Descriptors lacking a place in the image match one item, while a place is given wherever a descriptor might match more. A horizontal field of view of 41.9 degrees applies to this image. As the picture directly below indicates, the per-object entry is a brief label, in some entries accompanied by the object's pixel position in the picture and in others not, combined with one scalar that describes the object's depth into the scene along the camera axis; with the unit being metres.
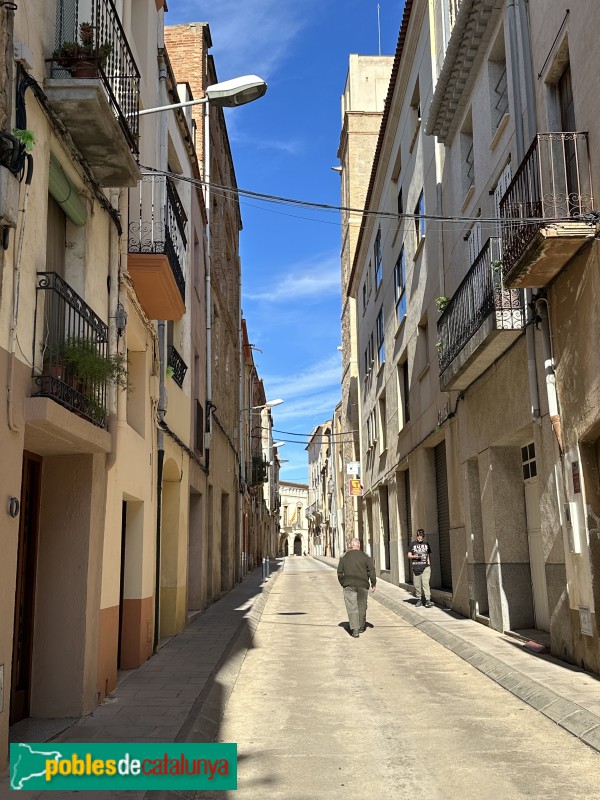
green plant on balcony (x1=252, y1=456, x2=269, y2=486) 37.59
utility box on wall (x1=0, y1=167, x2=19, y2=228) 5.00
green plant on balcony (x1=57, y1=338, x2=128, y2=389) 6.48
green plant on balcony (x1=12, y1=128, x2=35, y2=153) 5.31
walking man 12.61
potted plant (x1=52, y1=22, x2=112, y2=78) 6.27
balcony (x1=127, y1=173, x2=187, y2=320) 9.38
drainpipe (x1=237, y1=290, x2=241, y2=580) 27.21
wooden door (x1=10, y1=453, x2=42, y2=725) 6.70
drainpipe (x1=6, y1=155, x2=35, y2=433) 5.29
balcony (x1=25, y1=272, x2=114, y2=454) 5.79
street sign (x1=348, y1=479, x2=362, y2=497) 33.34
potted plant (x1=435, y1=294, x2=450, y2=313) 14.20
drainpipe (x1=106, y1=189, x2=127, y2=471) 7.65
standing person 15.31
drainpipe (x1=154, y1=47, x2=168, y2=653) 10.87
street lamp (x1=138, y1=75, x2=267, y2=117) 8.03
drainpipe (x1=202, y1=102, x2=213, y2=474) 17.89
